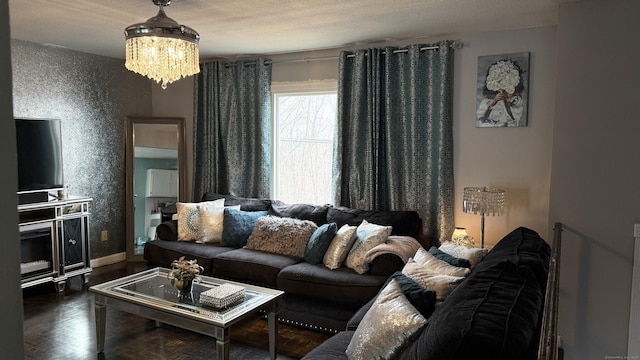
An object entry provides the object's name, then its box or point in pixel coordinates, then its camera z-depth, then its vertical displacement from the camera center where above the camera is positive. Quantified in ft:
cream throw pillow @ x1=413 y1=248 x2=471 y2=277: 8.30 -2.18
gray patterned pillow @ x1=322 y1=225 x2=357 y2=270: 12.03 -2.62
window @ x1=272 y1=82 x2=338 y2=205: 15.85 +0.42
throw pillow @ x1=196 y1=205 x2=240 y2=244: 14.92 -2.46
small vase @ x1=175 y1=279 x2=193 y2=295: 10.11 -3.07
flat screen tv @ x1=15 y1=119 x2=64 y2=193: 13.99 -0.14
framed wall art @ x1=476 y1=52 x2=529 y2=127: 12.35 +1.82
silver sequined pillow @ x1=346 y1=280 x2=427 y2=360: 6.29 -2.56
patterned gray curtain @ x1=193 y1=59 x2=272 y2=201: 16.72 +0.89
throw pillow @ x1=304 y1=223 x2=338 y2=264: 12.44 -2.56
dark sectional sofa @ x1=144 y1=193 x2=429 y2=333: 11.18 -3.20
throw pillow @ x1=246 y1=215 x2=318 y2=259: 13.23 -2.56
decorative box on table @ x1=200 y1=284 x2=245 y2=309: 9.30 -3.08
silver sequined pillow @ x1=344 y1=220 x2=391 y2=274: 11.68 -2.46
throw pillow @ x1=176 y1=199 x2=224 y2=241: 15.07 -2.42
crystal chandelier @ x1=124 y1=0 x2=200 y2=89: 9.20 +2.21
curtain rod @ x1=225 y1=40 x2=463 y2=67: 13.19 +3.29
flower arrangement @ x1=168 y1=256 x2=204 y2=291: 10.09 -2.80
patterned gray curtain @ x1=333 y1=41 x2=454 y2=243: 13.43 +0.62
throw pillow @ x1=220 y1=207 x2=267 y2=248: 14.46 -2.46
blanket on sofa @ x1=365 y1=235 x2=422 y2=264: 11.31 -2.48
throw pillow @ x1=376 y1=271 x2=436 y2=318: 6.92 -2.26
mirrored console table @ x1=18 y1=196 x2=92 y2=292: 13.75 -2.97
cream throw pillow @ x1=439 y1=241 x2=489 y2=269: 9.29 -2.13
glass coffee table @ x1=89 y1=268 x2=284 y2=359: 8.70 -3.29
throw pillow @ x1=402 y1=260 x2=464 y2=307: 7.68 -2.28
